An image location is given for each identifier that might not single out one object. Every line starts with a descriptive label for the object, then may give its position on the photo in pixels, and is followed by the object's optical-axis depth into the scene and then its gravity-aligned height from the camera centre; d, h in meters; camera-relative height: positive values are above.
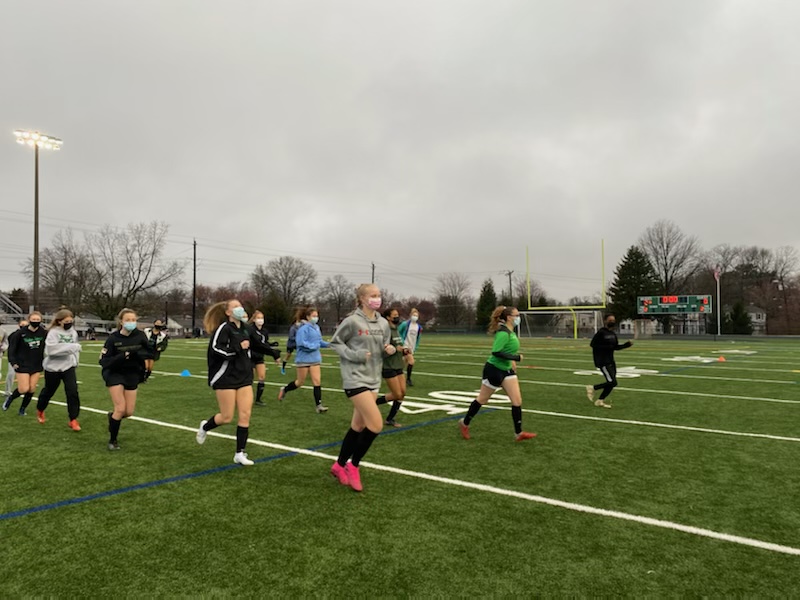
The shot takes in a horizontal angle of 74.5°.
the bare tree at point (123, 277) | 60.56 +3.73
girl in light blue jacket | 9.76 -0.84
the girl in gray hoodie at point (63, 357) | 8.15 -0.75
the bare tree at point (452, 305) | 95.06 +0.90
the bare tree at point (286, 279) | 96.75 +5.63
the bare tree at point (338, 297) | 102.38 +2.56
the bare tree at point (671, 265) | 72.25 +6.34
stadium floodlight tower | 27.77 +9.36
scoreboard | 50.22 +0.61
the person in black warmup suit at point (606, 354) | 10.42 -0.88
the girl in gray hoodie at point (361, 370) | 5.09 -0.59
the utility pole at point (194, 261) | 61.91 +5.77
